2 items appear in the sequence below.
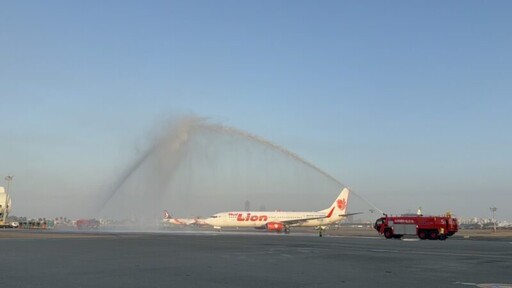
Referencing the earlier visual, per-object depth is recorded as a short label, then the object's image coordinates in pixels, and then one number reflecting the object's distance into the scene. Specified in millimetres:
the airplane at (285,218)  80125
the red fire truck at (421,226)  52594
